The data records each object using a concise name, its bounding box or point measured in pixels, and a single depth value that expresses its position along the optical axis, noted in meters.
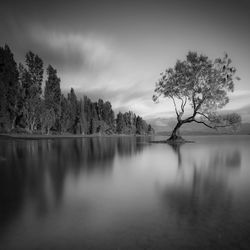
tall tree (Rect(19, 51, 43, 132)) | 49.97
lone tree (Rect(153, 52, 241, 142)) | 25.73
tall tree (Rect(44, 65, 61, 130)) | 61.34
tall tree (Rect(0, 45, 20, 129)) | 37.90
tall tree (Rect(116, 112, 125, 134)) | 118.31
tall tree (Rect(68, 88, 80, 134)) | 75.76
